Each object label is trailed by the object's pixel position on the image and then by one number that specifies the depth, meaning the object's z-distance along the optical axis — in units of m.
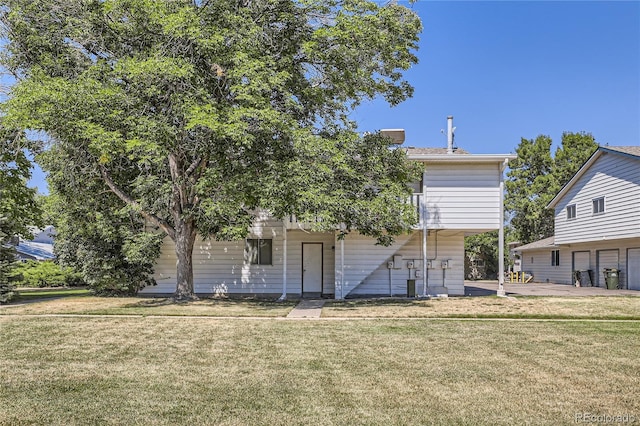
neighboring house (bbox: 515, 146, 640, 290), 20.47
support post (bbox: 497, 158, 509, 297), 16.14
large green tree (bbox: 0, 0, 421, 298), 11.73
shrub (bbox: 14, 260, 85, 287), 24.62
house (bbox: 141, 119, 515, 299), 16.50
